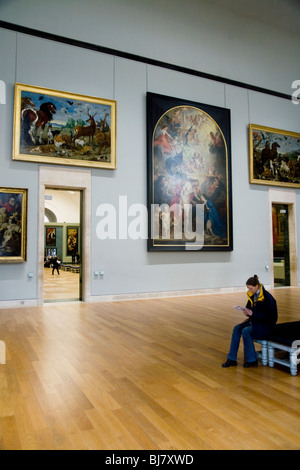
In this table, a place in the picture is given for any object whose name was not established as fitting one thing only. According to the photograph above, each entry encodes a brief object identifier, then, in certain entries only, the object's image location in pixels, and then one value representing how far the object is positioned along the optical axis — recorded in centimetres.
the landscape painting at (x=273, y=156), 1722
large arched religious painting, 1450
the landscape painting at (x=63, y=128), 1234
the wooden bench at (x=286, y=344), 527
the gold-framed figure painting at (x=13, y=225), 1187
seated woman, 563
